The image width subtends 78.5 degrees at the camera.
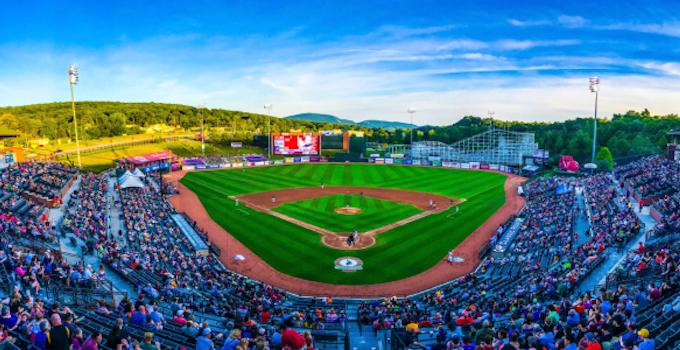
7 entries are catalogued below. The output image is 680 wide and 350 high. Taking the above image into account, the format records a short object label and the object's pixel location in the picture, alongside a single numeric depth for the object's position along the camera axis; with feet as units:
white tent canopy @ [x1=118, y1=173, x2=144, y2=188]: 124.67
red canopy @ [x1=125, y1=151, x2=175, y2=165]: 195.83
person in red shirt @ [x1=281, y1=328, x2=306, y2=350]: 27.43
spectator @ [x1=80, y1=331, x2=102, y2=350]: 24.04
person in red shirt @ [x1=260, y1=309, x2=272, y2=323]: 47.90
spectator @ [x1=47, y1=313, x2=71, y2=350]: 23.41
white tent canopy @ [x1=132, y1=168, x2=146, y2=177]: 135.89
